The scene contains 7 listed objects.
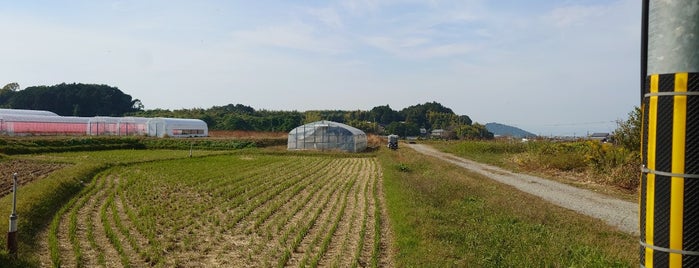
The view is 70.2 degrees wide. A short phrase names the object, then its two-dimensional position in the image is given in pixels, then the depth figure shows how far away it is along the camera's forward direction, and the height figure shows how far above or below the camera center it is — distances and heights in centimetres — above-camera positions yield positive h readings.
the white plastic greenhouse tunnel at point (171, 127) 5209 -36
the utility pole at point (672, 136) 195 -2
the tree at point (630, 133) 1681 -9
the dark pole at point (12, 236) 661 -154
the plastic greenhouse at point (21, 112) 4879 +101
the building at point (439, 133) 9111 -101
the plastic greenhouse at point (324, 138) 3997 -92
